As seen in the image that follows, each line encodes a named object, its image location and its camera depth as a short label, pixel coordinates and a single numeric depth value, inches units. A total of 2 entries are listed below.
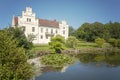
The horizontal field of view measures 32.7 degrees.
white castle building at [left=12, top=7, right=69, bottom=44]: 2229.3
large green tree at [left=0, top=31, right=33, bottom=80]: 414.9
